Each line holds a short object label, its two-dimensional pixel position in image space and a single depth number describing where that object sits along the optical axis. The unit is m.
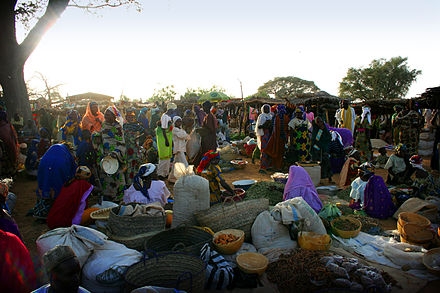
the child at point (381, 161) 9.32
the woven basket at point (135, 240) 3.23
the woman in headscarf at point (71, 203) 4.02
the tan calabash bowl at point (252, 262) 3.08
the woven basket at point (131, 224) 3.26
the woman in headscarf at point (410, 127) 8.39
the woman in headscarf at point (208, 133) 7.48
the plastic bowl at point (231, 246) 3.32
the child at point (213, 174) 4.62
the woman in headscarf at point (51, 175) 4.64
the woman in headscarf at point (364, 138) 8.38
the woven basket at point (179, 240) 3.15
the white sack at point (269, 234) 3.69
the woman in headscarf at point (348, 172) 6.90
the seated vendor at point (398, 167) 6.45
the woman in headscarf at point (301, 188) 4.76
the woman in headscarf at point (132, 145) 5.96
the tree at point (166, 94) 43.00
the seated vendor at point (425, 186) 5.13
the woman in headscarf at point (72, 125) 6.81
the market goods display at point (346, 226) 4.02
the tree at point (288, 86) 43.97
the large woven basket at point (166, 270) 2.54
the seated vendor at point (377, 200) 5.01
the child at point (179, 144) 7.58
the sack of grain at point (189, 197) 3.85
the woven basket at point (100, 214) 3.87
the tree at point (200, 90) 44.87
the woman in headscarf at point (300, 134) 8.00
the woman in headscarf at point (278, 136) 8.38
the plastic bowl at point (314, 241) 3.51
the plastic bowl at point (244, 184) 6.27
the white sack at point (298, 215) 3.71
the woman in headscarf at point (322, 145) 7.62
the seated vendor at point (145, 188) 4.22
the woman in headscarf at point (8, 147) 7.09
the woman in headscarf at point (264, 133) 8.45
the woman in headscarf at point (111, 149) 5.45
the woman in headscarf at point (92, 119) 6.12
